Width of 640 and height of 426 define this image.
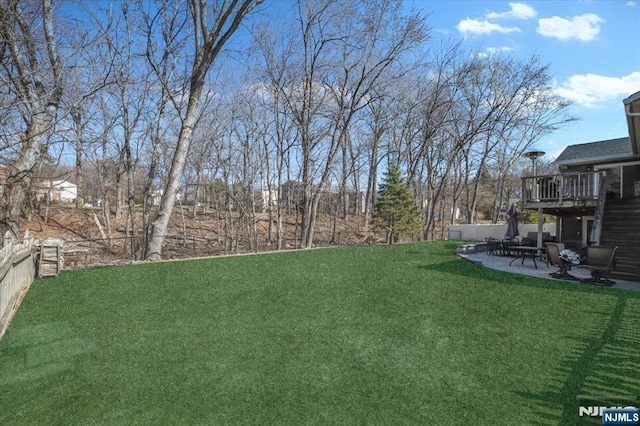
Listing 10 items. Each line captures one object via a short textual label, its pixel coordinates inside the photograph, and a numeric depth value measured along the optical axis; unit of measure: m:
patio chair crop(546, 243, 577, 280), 7.51
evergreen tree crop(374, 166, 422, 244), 18.62
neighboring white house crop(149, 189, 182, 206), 19.07
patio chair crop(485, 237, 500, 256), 11.28
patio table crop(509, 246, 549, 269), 9.15
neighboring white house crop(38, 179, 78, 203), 26.98
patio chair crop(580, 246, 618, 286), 7.02
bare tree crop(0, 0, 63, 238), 6.14
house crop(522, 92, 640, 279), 8.33
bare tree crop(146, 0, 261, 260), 10.94
